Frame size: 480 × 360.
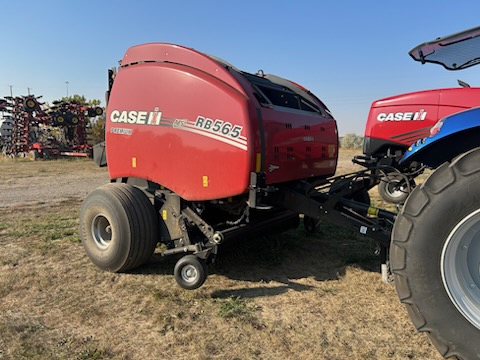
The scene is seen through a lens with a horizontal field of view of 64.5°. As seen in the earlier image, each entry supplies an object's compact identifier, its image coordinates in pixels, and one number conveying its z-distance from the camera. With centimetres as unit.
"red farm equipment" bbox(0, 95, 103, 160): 2094
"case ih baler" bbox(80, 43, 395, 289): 333
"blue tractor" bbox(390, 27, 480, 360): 194
